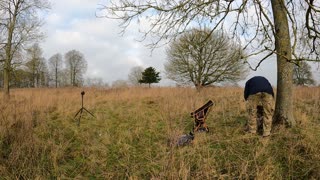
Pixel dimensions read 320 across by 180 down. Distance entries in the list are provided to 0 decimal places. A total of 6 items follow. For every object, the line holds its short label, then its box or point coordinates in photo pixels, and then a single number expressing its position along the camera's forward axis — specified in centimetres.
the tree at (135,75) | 4787
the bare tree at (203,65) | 2175
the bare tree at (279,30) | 553
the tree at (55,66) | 5456
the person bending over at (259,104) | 542
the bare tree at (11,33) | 1523
